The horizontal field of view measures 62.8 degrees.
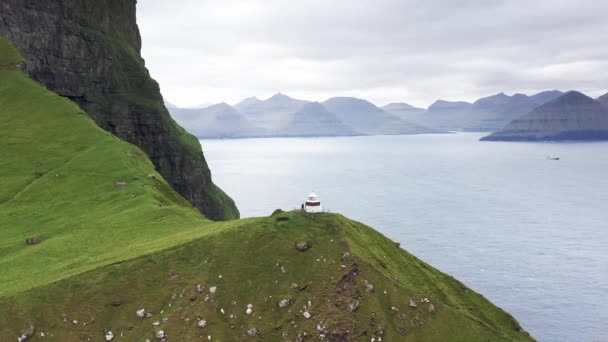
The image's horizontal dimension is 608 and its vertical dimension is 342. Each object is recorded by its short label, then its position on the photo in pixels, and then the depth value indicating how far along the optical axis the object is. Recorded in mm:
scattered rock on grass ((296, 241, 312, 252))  46000
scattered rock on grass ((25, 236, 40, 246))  66312
